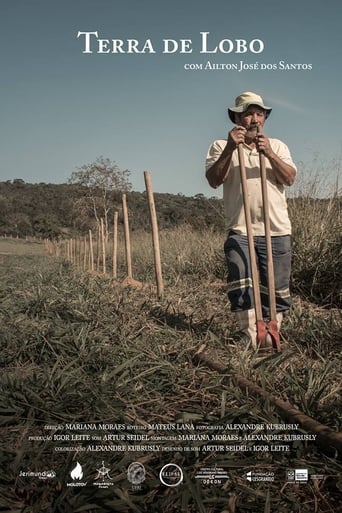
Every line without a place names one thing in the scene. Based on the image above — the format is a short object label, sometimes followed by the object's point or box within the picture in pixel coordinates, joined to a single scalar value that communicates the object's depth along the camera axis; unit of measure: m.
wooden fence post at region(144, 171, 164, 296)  4.53
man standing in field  2.63
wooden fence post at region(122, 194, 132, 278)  6.20
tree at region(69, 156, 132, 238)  32.09
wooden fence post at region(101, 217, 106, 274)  9.40
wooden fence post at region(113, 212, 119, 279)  7.73
